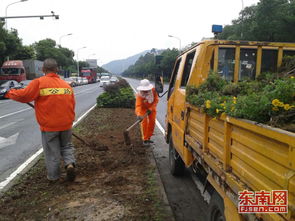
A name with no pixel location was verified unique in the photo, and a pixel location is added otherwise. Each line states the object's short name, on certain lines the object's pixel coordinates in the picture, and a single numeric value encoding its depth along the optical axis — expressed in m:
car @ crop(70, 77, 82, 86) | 48.35
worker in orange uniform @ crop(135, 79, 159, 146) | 6.70
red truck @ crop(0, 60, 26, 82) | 31.28
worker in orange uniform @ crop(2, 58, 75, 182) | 4.34
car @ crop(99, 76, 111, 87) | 41.44
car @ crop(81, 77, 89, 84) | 53.69
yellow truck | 1.62
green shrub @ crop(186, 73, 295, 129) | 1.85
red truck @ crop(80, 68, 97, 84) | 60.35
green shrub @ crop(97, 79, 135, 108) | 14.48
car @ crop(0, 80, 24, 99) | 22.67
